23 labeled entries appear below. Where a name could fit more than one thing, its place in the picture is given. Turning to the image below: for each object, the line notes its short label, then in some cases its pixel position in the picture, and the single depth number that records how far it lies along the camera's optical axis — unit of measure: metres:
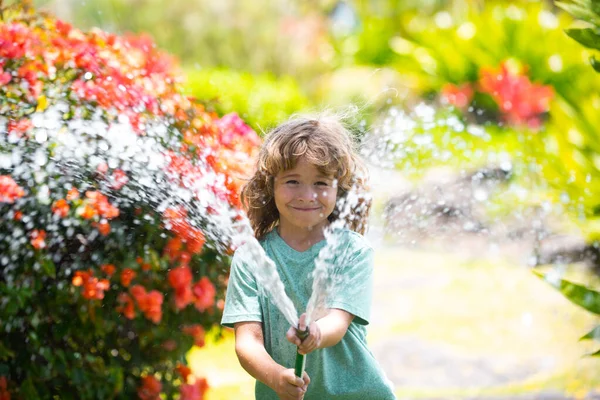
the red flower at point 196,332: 5.03
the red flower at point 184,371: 5.13
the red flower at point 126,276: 4.54
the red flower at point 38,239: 4.27
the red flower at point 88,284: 4.40
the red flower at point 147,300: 4.60
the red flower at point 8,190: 4.19
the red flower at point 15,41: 4.66
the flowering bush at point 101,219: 4.31
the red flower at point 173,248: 4.72
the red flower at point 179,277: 4.74
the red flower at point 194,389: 5.15
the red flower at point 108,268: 4.49
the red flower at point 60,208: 4.27
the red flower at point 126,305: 4.61
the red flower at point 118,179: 4.33
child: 3.33
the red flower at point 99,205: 4.29
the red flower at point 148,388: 4.93
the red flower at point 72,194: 4.28
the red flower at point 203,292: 4.82
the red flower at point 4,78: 4.50
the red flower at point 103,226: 4.38
